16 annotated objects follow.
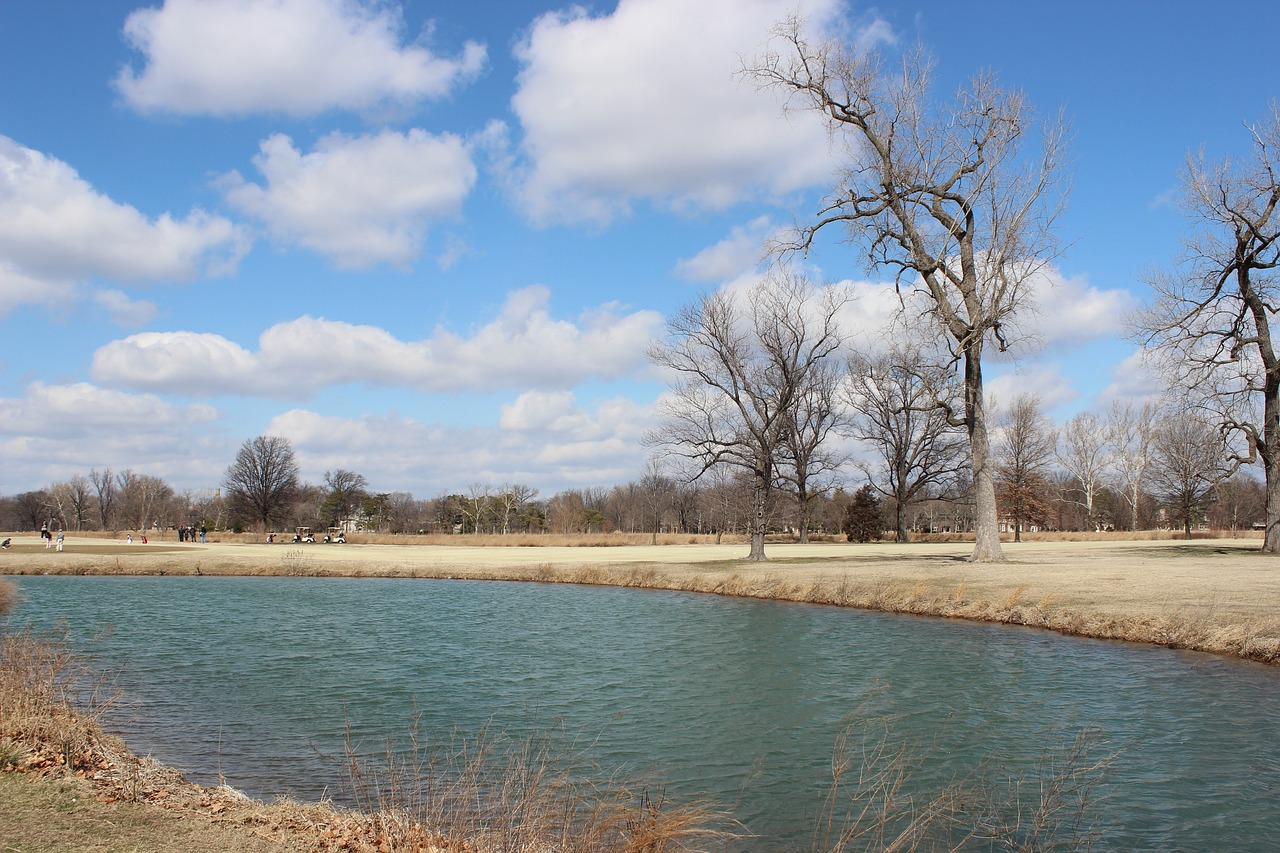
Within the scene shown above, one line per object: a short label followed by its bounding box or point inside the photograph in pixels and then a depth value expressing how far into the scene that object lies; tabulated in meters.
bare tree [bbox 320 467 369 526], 123.38
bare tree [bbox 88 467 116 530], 136.12
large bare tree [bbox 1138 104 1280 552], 33.41
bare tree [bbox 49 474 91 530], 131.00
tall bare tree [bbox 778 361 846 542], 66.69
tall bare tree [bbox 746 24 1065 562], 29.64
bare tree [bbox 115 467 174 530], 125.06
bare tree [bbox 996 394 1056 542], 72.38
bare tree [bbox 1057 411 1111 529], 92.38
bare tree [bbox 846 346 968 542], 66.94
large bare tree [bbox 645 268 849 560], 38.09
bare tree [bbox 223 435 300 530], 99.75
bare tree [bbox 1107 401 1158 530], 87.44
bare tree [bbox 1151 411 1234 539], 63.50
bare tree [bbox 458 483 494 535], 115.86
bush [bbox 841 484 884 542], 69.38
